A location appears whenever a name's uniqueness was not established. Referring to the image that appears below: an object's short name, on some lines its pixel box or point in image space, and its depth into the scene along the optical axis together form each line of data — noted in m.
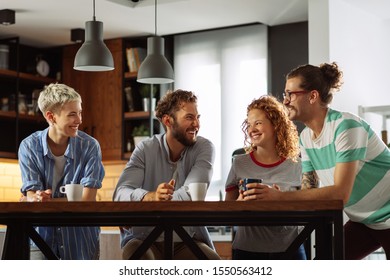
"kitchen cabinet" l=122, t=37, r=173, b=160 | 7.57
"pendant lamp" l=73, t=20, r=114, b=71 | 5.28
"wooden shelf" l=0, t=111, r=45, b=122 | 7.43
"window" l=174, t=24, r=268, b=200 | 7.26
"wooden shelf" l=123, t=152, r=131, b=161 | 7.54
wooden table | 2.90
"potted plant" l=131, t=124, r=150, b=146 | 7.55
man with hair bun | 3.15
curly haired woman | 3.40
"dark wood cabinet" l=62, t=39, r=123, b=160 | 7.68
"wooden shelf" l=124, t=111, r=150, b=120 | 7.53
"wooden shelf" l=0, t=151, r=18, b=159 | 7.38
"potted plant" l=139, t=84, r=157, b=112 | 7.57
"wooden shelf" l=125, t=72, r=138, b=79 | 7.58
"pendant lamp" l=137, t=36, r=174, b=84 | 5.53
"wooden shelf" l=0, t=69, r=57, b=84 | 7.47
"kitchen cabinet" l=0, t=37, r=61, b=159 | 7.55
